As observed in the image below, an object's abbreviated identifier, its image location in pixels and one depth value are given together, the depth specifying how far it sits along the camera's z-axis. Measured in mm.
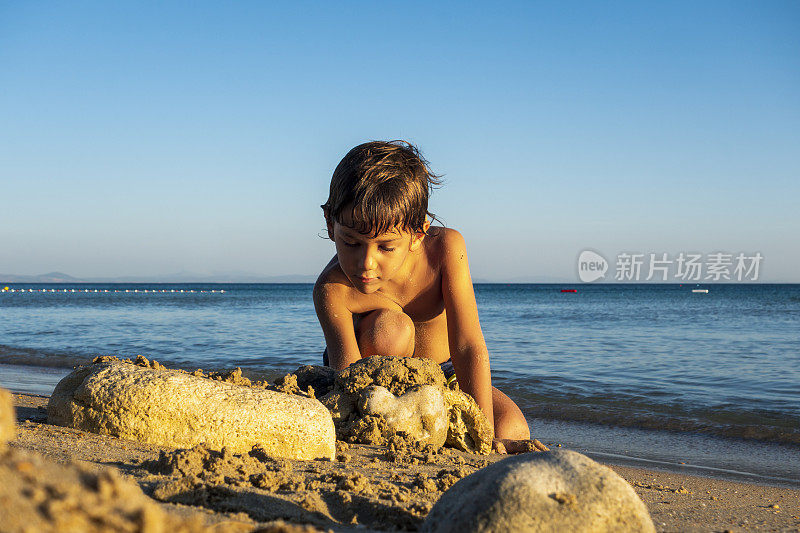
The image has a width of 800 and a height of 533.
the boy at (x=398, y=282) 3066
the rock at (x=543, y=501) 1515
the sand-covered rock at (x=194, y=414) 2762
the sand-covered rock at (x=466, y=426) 3322
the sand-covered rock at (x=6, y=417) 1010
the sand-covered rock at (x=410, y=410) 3148
